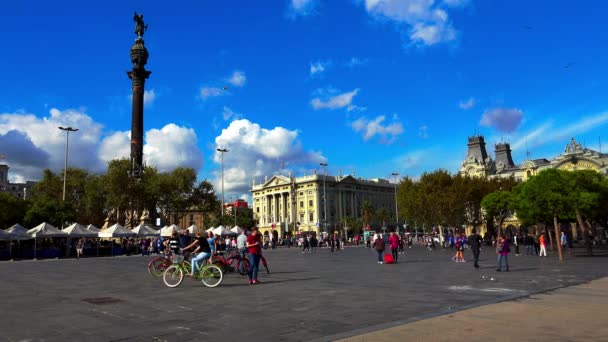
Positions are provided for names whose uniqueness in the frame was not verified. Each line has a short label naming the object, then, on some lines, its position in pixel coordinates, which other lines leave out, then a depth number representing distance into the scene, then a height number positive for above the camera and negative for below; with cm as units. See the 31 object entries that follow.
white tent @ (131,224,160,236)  4481 +137
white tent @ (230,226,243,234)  5191 +131
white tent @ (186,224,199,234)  4940 +153
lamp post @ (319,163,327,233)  11741 +454
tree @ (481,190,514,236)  5041 +326
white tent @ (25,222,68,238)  3781 +135
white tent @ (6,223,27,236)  3768 +159
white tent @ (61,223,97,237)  3950 +140
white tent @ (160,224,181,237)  4534 +130
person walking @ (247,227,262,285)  1477 -29
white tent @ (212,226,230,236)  4906 +121
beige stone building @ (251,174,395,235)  12250 +1046
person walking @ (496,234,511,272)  1781 -49
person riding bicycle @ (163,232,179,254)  1826 +2
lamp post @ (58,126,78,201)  5228 +1292
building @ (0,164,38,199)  13150 +2011
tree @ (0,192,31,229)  4919 +430
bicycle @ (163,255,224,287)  1402 -90
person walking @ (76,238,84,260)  3976 -2
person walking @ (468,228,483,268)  2027 -48
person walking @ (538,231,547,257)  2788 -75
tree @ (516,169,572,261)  2758 +203
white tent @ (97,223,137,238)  4222 +127
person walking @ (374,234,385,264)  2470 -41
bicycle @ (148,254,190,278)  1742 -75
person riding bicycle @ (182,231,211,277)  1391 -22
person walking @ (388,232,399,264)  2502 -34
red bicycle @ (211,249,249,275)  1725 -76
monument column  5662 +1727
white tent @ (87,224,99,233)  4378 +176
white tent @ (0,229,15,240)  3648 +117
